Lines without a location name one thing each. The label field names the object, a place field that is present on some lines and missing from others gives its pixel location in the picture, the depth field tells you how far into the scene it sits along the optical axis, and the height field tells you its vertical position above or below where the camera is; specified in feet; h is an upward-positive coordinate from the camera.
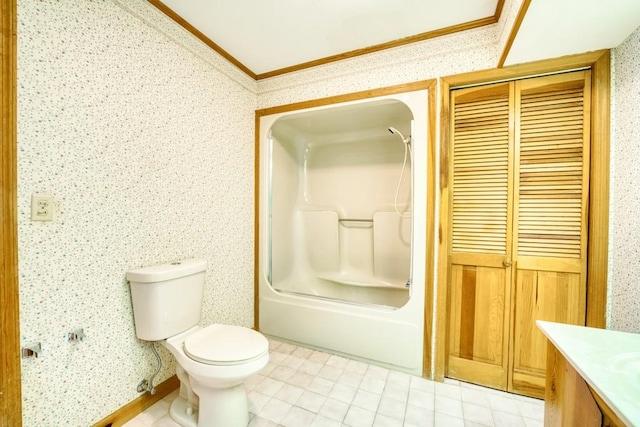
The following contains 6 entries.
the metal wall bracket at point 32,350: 3.11 -1.84
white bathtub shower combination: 5.47 -0.60
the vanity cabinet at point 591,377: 1.83 -1.36
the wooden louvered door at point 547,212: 4.50 -0.05
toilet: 3.71 -2.27
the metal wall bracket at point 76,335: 3.54 -1.87
